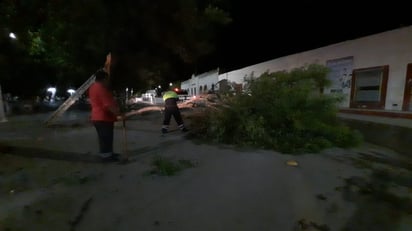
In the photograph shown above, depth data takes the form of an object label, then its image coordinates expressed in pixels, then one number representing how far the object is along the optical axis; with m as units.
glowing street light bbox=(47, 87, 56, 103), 52.89
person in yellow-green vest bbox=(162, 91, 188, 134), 8.49
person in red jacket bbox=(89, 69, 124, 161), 5.32
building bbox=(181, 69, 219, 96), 35.91
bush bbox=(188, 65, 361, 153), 6.57
